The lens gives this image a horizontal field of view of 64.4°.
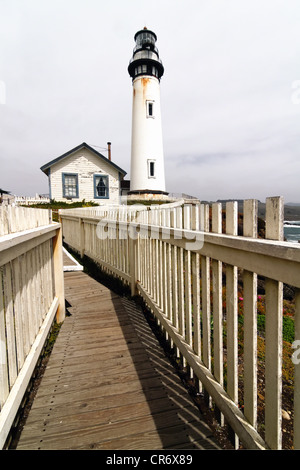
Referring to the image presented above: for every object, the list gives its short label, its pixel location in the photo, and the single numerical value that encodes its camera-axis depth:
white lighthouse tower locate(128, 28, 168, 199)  25.02
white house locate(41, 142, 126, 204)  19.09
